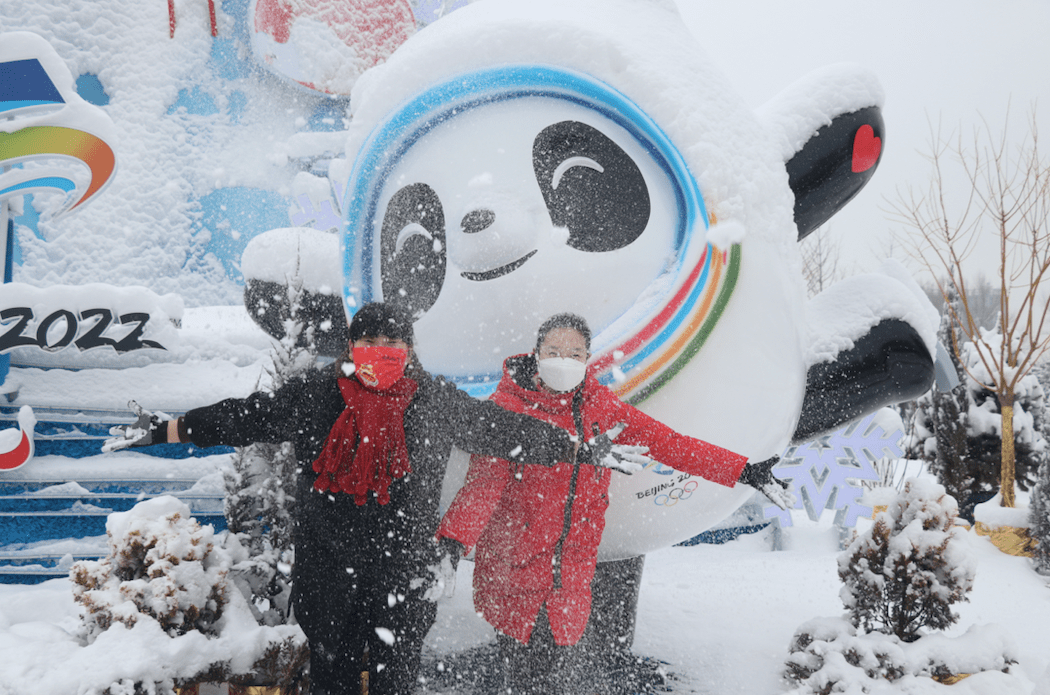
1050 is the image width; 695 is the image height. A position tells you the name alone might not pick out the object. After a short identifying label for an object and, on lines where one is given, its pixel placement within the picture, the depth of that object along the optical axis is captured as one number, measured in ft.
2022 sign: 11.76
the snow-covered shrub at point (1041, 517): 15.74
